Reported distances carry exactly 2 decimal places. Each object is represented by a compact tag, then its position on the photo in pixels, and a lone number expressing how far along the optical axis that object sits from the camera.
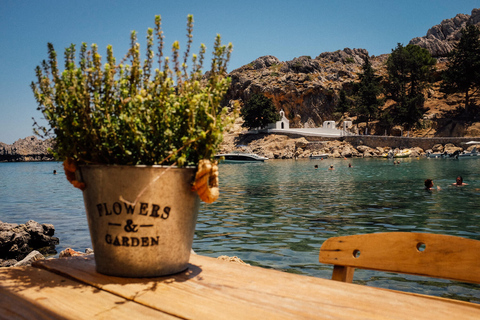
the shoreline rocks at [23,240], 7.40
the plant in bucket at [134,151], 1.40
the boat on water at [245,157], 55.12
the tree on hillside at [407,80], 63.81
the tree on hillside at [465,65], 60.66
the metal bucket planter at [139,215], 1.39
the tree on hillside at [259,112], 72.31
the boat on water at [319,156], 59.11
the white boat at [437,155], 52.84
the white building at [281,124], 73.50
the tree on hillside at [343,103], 75.25
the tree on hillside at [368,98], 66.06
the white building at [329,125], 69.31
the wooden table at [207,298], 1.12
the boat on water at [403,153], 52.42
